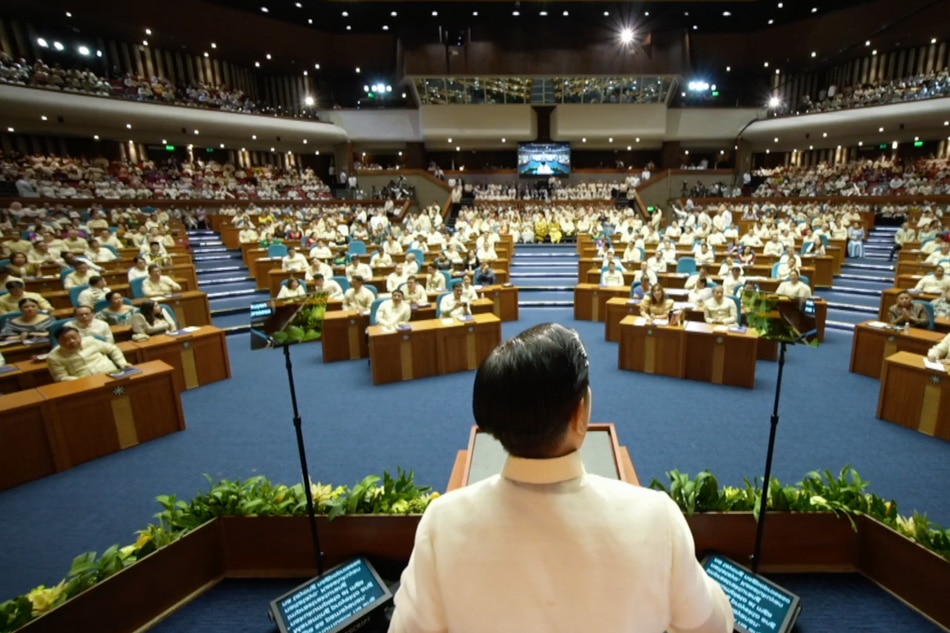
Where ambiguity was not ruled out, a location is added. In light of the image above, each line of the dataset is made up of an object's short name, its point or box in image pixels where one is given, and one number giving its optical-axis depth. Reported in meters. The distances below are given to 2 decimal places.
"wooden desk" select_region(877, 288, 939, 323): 7.29
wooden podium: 2.60
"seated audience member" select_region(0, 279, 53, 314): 6.25
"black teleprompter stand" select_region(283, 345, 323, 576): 2.41
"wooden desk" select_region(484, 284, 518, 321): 8.91
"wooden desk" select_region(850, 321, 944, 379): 5.48
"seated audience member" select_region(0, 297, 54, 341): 5.82
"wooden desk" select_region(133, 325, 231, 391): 5.97
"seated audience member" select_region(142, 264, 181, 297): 7.90
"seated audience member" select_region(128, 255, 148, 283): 8.01
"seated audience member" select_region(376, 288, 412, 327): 7.11
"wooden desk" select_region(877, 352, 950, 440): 4.50
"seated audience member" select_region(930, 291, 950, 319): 6.24
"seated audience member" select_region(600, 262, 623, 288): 9.12
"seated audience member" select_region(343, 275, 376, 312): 7.83
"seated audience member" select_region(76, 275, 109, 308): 7.01
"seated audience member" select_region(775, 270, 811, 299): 7.17
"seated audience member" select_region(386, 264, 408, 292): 8.62
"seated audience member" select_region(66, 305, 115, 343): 5.05
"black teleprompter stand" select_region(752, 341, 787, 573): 2.30
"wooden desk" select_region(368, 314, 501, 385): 6.40
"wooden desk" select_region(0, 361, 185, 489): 4.21
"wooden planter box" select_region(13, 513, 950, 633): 2.39
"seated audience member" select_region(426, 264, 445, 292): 8.73
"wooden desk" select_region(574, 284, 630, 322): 8.84
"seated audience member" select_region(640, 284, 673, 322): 6.75
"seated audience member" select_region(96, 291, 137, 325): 6.19
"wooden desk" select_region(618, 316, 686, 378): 6.31
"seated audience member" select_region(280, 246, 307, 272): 9.91
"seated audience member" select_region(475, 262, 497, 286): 9.14
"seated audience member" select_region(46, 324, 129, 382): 4.88
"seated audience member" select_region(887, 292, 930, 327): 5.74
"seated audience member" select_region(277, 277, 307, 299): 7.90
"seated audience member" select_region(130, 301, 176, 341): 6.21
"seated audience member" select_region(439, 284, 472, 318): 7.10
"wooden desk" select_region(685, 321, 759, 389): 5.90
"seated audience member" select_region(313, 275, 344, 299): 8.30
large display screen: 24.70
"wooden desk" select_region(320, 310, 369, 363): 7.27
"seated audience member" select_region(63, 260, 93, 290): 7.89
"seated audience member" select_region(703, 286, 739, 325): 6.92
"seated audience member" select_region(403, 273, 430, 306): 7.70
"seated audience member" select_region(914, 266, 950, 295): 6.74
